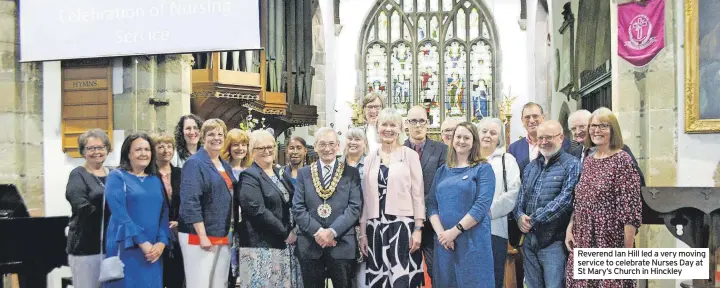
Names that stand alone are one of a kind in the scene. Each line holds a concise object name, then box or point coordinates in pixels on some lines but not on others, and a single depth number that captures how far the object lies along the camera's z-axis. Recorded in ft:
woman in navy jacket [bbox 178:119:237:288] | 14.92
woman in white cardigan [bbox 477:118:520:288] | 15.51
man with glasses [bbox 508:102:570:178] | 17.35
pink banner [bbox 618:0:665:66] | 20.15
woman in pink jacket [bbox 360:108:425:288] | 15.02
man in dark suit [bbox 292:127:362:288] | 14.83
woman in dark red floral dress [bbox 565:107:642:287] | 13.71
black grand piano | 13.51
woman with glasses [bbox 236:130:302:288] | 14.94
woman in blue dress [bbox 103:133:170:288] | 14.07
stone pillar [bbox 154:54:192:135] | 21.44
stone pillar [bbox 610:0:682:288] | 20.12
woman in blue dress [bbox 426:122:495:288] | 14.57
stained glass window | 60.80
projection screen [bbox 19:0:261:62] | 19.90
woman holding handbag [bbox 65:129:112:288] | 14.42
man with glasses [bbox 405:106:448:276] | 15.66
